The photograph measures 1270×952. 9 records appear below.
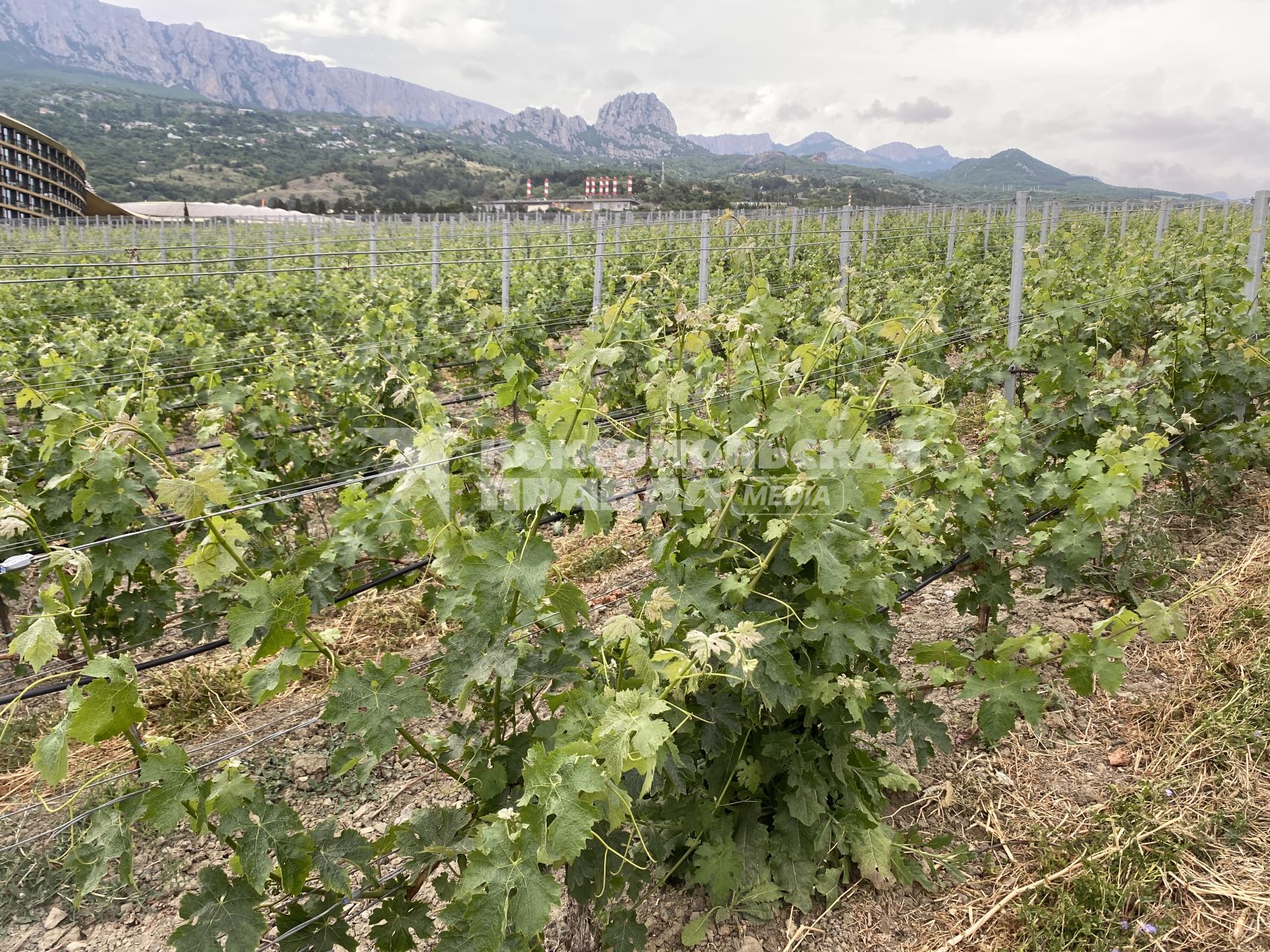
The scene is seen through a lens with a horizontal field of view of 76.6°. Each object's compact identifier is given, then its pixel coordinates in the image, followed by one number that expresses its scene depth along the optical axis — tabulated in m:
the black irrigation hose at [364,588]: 2.60
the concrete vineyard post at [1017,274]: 6.98
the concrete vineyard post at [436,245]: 11.02
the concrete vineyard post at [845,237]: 7.64
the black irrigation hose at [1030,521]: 3.46
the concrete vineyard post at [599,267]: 8.20
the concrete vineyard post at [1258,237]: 6.55
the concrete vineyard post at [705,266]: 6.97
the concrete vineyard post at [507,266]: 9.05
